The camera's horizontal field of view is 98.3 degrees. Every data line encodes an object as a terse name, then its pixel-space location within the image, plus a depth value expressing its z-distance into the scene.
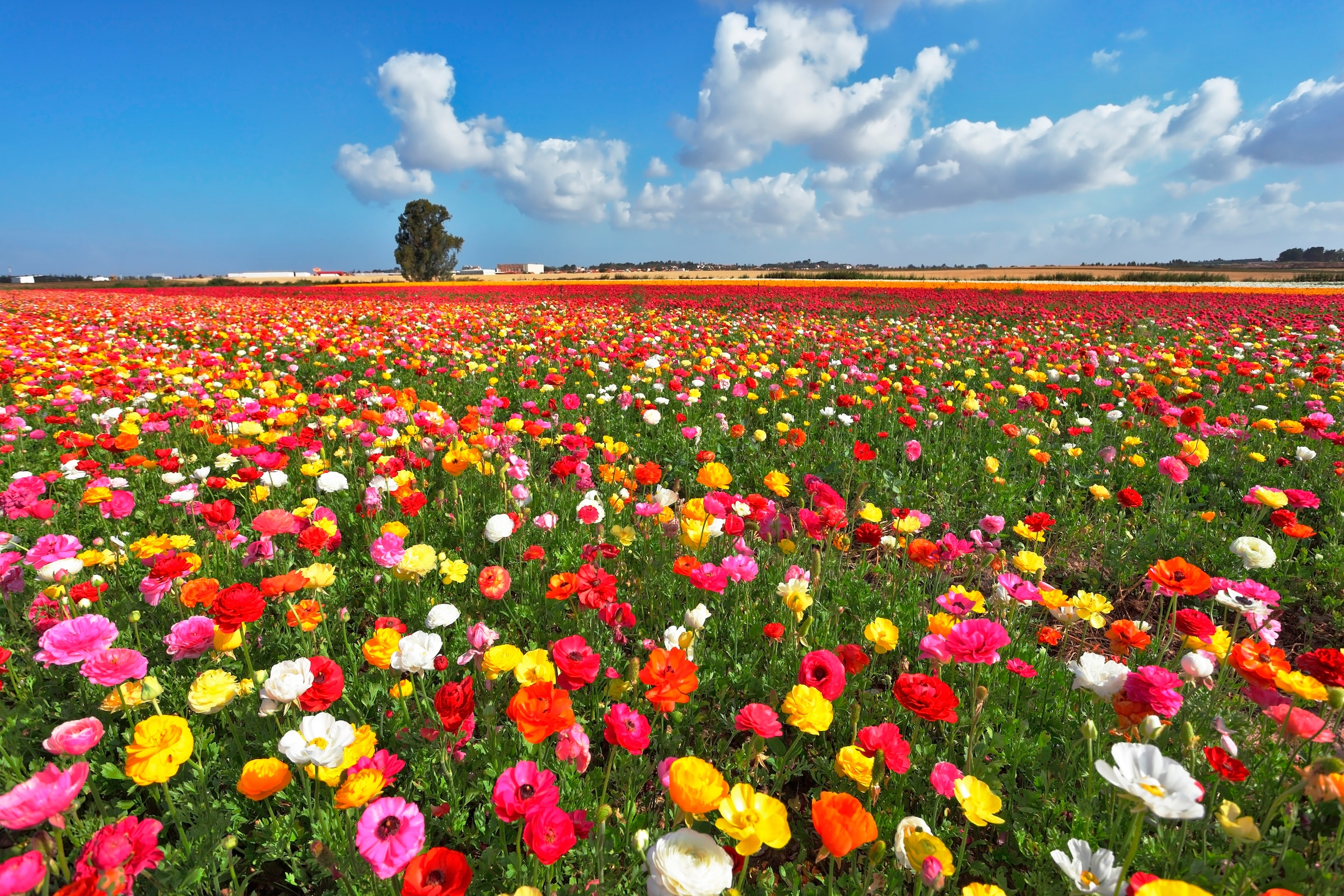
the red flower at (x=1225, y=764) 1.40
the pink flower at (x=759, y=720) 1.45
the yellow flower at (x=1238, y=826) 1.21
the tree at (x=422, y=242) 55.56
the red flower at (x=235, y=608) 1.55
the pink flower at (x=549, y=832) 1.10
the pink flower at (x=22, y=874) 1.03
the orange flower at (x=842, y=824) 1.13
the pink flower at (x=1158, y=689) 1.42
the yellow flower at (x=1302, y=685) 1.48
